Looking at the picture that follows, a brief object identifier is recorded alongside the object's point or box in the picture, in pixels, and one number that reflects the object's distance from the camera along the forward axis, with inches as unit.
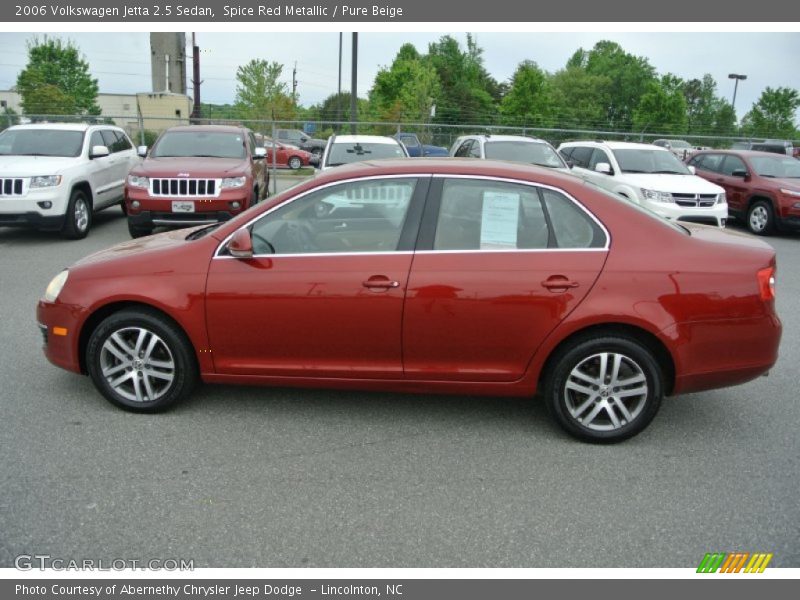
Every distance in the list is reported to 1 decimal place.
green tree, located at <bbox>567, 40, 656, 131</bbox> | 3115.2
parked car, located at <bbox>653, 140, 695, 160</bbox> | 981.2
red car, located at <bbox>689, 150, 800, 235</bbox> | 520.4
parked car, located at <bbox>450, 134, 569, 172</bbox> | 488.1
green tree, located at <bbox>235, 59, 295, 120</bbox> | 1622.8
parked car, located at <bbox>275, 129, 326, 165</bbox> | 1225.4
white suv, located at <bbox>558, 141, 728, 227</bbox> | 464.1
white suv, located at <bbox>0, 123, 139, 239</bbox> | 398.0
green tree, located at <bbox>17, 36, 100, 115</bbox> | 2309.3
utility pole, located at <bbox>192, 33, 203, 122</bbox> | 1375.5
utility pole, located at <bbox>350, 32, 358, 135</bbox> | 978.7
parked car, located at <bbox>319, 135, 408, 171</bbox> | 448.1
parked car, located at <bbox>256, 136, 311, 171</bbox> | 1095.0
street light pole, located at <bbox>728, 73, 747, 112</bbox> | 2063.4
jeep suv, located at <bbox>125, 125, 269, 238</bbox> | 392.8
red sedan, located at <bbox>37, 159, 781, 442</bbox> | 159.2
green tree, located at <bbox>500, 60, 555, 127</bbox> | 1935.3
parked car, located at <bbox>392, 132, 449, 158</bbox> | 901.2
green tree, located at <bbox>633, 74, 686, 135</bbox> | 2010.3
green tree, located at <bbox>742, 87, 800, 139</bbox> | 1797.5
